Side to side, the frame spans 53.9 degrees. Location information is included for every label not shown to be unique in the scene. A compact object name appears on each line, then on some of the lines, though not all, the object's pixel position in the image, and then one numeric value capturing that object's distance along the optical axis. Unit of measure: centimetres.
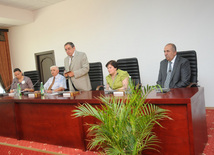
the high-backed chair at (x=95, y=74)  395
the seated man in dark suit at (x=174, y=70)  279
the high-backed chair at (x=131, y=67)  364
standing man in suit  325
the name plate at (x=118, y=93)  221
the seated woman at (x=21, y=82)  438
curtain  657
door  614
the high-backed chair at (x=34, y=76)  481
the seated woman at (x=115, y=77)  289
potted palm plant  148
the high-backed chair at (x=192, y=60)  296
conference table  176
